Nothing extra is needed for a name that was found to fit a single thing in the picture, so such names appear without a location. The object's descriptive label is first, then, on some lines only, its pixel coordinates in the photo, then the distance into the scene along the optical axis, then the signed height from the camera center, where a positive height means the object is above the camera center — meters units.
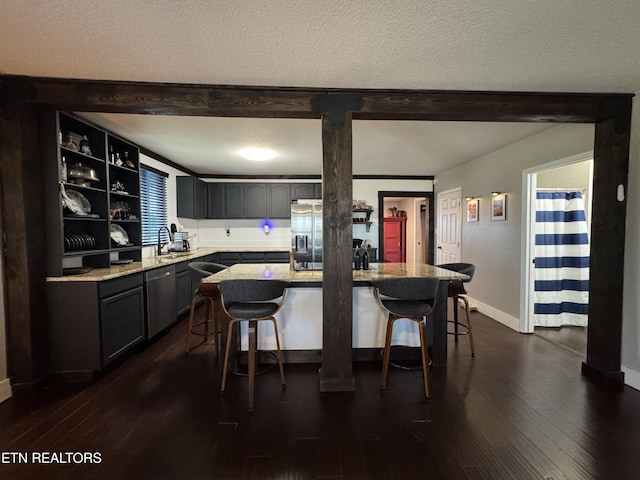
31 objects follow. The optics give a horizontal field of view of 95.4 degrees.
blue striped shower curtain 3.79 -0.35
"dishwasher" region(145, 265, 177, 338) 3.23 -0.81
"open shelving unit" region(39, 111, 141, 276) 2.44 +0.35
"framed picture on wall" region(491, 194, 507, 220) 3.95 +0.30
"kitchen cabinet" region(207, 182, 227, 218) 5.70 +0.57
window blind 4.08 +0.40
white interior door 5.20 +0.07
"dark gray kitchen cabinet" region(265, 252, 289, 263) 5.47 -0.50
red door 8.09 -0.20
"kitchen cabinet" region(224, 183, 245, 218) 5.75 +0.61
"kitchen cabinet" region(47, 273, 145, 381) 2.45 -0.83
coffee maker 4.73 -0.19
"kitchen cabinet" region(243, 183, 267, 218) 5.78 +0.55
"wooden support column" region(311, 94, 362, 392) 2.28 -0.09
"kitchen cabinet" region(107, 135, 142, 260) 3.32 +0.42
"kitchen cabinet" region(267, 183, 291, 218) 5.79 +0.59
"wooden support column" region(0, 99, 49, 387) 2.22 -0.05
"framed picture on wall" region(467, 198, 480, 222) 4.59 +0.32
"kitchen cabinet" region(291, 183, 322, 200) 5.78 +0.79
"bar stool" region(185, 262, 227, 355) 2.78 -0.58
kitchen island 2.74 -0.88
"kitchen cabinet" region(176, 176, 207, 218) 5.03 +0.59
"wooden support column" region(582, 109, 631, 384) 2.40 -0.10
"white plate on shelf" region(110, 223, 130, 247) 3.30 -0.05
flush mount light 3.97 +1.09
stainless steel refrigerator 3.85 +0.10
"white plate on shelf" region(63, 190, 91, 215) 2.65 +0.27
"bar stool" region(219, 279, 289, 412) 2.18 -0.52
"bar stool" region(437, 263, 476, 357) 2.90 -0.59
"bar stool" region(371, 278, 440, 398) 2.28 -0.56
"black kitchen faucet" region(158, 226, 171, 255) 4.30 -0.17
